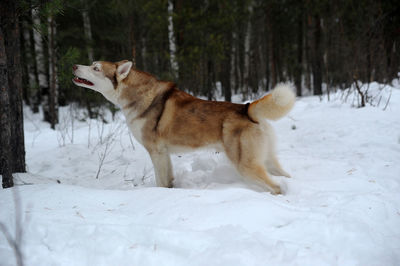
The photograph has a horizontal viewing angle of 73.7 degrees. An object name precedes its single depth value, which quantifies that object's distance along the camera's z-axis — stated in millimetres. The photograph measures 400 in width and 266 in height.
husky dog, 2967
